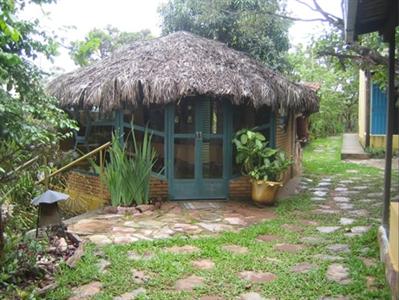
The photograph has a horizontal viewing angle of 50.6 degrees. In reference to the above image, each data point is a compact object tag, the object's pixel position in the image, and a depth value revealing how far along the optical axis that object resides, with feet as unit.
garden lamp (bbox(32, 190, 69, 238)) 14.24
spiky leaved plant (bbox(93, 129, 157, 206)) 22.09
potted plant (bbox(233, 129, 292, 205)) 23.07
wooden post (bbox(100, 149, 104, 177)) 23.00
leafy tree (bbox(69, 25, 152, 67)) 65.87
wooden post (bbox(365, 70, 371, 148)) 46.55
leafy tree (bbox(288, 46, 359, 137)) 69.00
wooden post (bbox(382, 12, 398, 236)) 14.69
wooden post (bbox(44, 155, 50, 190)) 18.99
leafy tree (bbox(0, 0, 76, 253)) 9.06
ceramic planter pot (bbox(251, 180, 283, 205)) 22.91
